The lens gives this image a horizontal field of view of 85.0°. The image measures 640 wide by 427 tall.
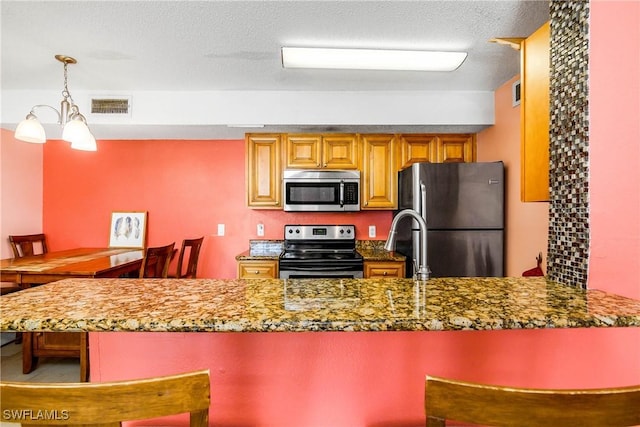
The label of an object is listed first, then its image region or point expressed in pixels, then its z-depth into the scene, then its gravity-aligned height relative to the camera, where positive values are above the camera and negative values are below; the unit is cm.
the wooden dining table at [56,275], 254 -44
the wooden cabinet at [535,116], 140 +42
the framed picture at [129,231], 387 -16
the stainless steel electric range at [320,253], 310 -36
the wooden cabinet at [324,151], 344 +65
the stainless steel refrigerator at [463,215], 276 +1
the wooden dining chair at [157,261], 271 -37
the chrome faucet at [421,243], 132 -10
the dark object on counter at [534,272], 222 -36
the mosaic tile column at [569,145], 116 +25
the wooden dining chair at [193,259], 340 -42
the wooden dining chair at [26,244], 352 -29
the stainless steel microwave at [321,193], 338 +23
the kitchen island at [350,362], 109 -46
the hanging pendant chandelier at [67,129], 229 +58
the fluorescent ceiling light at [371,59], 225 +105
